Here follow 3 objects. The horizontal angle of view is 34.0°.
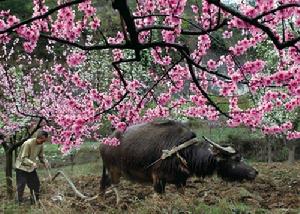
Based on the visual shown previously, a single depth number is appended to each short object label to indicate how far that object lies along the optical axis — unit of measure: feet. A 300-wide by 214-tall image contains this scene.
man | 35.17
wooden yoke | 31.94
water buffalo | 32.68
